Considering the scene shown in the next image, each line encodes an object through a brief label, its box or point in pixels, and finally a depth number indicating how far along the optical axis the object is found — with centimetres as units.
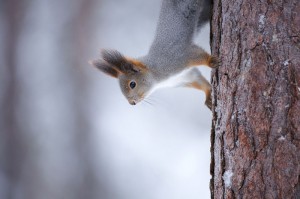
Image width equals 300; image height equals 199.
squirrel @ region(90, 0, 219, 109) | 430
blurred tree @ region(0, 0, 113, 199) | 497
